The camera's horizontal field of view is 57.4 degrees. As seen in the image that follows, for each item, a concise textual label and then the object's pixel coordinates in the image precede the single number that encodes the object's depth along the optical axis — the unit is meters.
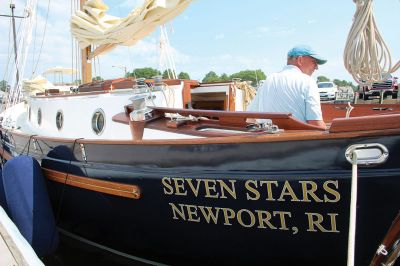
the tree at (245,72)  37.06
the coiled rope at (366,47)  2.55
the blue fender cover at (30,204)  3.86
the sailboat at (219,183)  2.19
